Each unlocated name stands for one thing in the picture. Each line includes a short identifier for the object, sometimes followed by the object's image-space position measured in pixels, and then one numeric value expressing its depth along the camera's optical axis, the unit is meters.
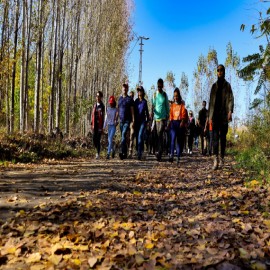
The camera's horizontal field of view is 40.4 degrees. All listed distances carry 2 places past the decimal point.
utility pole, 39.75
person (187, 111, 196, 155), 17.25
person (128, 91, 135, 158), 11.00
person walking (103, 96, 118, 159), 11.30
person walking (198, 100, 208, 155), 15.41
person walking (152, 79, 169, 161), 10.14
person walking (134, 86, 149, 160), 10.93
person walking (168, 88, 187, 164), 9.76
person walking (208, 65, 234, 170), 7.63
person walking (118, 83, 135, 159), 10.86
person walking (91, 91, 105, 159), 11.26
